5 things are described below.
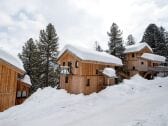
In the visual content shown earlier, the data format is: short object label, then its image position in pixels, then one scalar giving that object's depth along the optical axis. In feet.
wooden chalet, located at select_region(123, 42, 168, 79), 156.56
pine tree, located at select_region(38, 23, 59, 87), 139.23
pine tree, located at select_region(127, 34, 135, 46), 233.80
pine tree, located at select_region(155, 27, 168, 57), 194.29
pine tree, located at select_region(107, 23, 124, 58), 155.12
